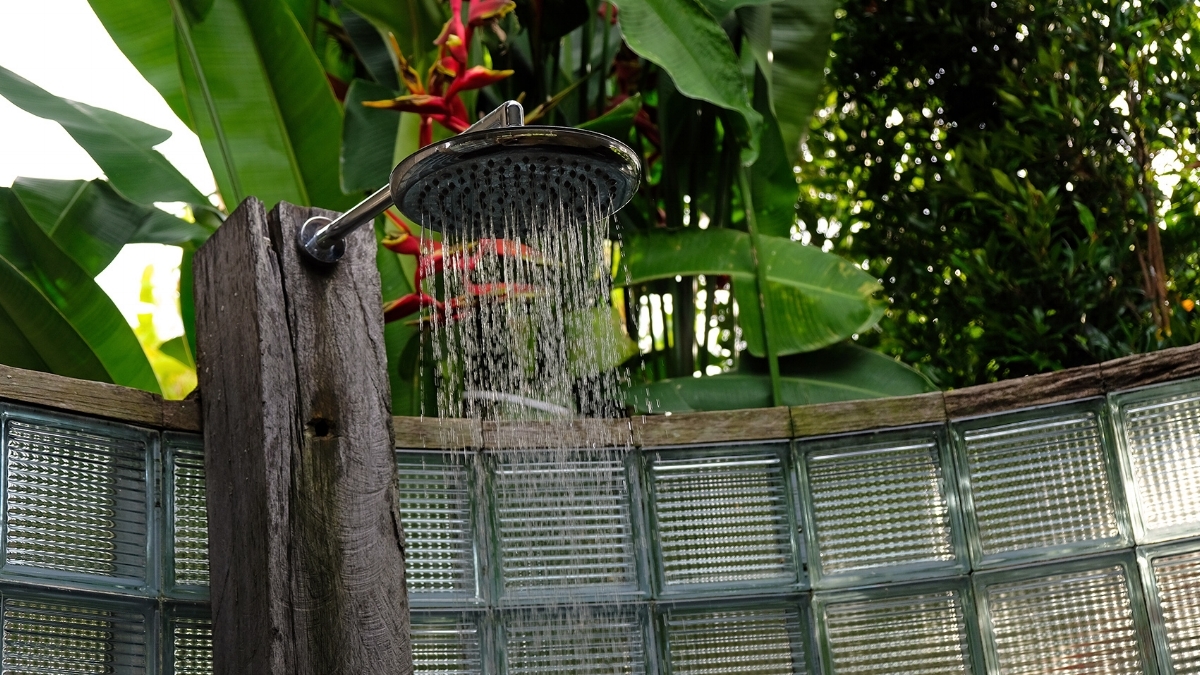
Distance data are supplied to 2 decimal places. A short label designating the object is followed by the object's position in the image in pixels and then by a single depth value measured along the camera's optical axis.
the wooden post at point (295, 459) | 1.68
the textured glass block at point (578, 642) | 2.07
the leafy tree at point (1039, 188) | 2.61
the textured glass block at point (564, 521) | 2.12
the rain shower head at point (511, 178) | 1.40
